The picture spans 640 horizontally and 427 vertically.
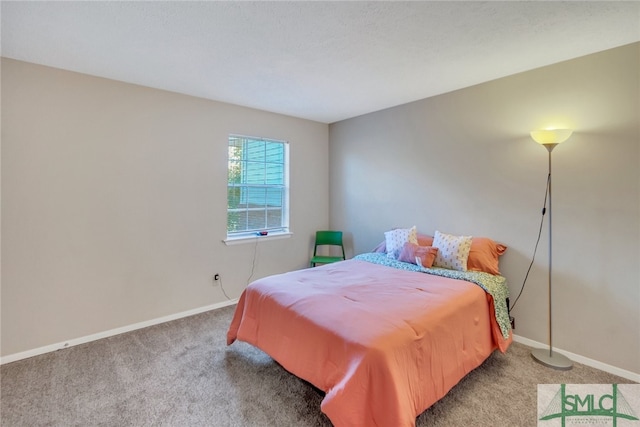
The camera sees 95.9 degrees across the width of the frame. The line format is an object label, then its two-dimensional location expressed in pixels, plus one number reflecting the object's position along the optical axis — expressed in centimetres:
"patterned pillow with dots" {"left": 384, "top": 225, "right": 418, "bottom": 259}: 318
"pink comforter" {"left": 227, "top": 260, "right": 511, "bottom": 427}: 146
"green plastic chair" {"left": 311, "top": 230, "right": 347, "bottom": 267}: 422
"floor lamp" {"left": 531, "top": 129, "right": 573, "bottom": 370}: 225
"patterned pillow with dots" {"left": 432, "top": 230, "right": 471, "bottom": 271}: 272
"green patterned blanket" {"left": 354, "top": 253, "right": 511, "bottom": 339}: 234
